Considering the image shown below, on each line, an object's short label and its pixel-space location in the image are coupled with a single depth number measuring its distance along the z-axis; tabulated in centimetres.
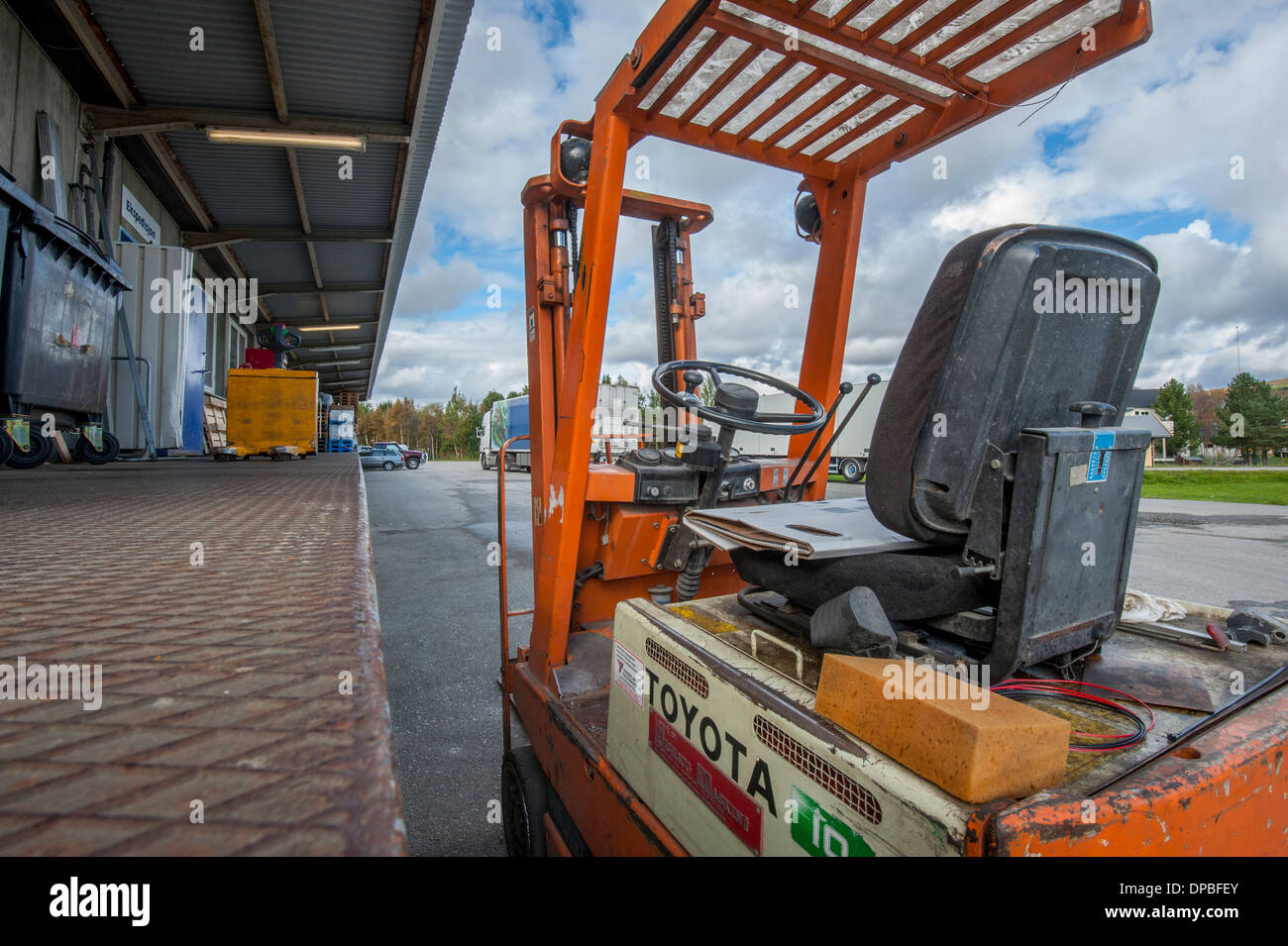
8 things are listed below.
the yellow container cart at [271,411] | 1090
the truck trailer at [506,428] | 3350
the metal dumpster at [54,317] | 456
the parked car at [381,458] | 3938
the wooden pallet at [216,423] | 1178
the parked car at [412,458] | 4520
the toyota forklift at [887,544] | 123
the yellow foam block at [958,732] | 101
